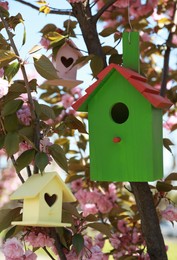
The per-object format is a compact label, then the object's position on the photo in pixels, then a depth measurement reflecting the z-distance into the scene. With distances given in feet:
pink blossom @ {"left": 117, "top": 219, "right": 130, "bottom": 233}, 8.91
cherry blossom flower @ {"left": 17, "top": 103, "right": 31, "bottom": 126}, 6.01
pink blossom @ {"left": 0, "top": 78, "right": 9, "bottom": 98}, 5.67
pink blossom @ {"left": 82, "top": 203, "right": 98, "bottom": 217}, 9.77
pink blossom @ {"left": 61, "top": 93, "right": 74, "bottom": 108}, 10.37
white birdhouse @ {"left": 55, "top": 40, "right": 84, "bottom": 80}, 6.99
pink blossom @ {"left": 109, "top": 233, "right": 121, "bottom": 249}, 8.69
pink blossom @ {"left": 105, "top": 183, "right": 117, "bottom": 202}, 9.71
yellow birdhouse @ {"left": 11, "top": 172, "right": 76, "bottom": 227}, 5.13
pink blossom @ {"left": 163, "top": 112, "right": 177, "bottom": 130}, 11.00
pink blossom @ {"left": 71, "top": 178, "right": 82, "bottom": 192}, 9.71
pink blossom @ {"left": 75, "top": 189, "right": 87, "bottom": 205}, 9.47
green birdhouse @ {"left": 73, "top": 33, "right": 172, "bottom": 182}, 5.54
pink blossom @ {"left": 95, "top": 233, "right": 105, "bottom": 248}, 8.84
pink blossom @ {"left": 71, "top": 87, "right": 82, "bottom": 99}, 11.14
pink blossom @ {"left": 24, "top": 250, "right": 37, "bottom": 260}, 5.72
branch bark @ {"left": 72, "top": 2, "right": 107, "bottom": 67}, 6.96
